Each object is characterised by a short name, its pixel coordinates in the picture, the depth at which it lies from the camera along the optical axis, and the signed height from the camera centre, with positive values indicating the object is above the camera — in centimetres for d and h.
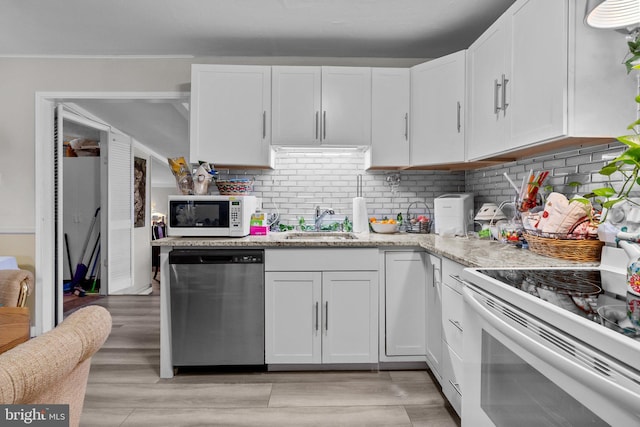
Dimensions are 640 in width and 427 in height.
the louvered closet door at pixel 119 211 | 488 -3
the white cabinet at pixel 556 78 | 163 +61
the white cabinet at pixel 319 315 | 253 -70
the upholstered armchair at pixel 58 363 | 57 -26
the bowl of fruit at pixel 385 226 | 308 -13
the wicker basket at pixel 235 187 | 295 +17
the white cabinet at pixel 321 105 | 294 +81
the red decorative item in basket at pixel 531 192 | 219 +11
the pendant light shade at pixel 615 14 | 145 +77
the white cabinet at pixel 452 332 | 197 -66
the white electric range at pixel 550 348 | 69 -30
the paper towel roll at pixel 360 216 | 314 -5
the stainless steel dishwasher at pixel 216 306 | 250 -63
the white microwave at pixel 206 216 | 263 -5
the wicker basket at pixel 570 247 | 158 -15
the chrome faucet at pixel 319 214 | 326 -4
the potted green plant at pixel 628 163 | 130 +18
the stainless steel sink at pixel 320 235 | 303 -20
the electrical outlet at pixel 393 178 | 330 +27
